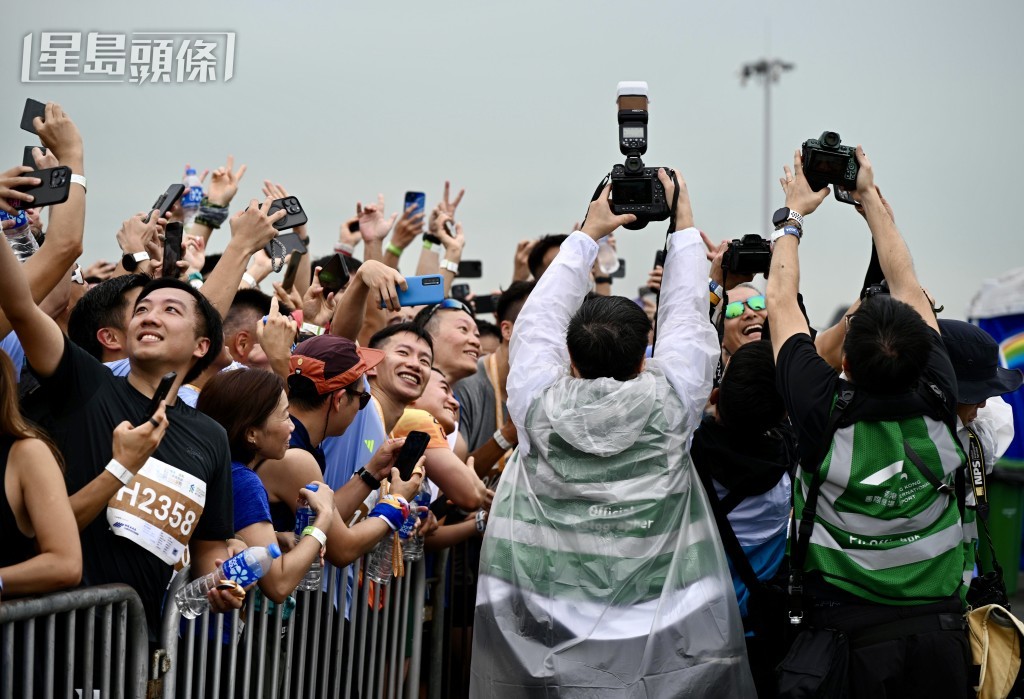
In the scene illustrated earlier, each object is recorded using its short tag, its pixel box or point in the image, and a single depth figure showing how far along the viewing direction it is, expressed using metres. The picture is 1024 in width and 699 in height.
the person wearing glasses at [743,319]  6.83
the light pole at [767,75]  24.88
